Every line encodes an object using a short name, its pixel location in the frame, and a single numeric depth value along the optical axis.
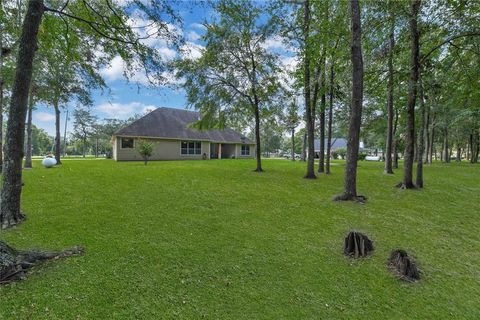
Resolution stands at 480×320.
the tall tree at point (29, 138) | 12.23
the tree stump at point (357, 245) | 3.94
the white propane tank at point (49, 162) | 13.20
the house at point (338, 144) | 51.10
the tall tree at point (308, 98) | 9.74
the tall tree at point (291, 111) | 13.87
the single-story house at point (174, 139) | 21.52
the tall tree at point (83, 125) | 46.71
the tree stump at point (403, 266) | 3.39
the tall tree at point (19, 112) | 3.99
